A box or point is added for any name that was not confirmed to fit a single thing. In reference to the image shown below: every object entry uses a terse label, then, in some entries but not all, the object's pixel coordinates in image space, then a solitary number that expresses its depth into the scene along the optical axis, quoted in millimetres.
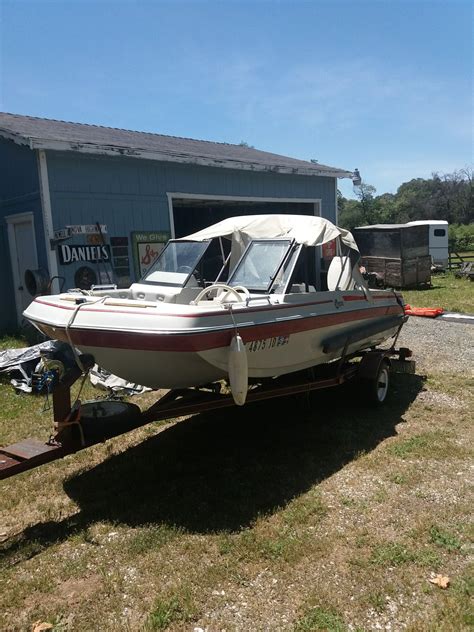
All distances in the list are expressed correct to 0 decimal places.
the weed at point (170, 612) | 2833
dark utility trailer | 17078
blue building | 8680
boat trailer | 3793
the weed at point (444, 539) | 3452
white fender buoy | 3967
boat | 3926
